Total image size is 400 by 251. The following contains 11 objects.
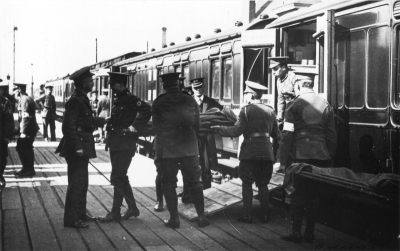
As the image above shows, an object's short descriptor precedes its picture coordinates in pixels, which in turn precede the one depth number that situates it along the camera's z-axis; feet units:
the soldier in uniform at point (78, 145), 20.53
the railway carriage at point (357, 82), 20.04
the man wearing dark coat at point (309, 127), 20.80
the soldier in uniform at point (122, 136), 21.81
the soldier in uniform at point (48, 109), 58.85
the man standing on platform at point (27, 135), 34.31
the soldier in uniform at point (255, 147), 21.83
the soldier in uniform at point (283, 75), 26.13
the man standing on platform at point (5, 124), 28.55
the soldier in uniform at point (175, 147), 20.83
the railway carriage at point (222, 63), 32.24
